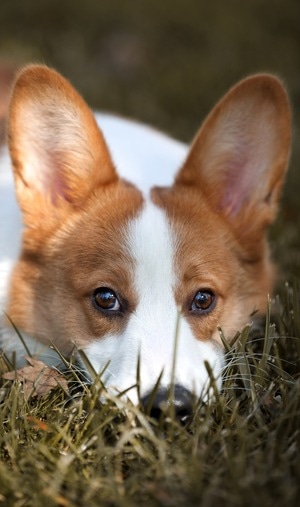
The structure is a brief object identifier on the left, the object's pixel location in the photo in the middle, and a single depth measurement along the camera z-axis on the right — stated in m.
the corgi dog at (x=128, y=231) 2.73
